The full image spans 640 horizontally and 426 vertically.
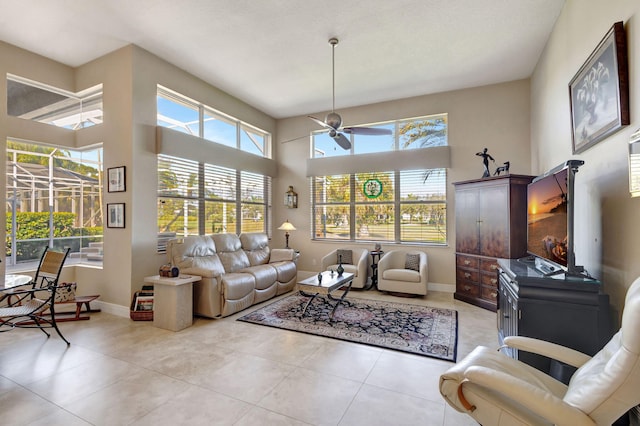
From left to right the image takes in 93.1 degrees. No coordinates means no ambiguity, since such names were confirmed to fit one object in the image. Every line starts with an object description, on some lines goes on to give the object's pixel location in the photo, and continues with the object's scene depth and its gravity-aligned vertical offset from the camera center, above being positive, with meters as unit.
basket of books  3.95 -1.18
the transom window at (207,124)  4.76 +1.71
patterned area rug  3.22 -1.36
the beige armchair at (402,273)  5.03 -0.98
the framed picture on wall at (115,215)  4.16 +0.04
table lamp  6.35 -0.24
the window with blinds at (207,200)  4.66 +0.32
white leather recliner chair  1.17 -0.79
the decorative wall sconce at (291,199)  6.80 +0.40
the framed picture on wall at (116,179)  4.16 +0.54
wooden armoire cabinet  4.25 -0.23
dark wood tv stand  2.17 -0.73
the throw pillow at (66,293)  4.17 -1.04
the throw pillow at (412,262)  5.43 -0.84
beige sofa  4.06 -0.84
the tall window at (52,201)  4.21 +0.26
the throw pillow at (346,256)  6.00 -0.80
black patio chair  2.89 -0.88
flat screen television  2.25 -0.05
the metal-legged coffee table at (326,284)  3.85 -0.89
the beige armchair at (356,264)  5.53 -0.93
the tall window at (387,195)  5.77 +0.42
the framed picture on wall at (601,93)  2.14 +0.98
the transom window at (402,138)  5.77 +1.56
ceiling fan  3.97 +1.23
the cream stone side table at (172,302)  3.64 -1.04
